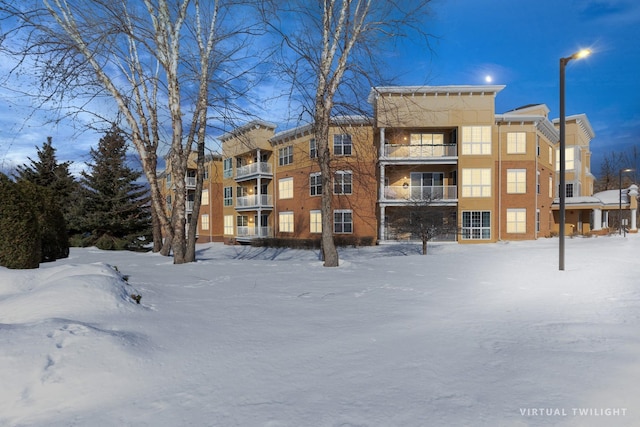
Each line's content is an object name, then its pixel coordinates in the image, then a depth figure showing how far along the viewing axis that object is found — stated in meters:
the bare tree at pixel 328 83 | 11.21
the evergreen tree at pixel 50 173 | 29.83
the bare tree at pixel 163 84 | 9.72
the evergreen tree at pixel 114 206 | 25.27
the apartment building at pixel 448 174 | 26.16
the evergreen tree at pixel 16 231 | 7.91
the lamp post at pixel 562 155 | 10.09
